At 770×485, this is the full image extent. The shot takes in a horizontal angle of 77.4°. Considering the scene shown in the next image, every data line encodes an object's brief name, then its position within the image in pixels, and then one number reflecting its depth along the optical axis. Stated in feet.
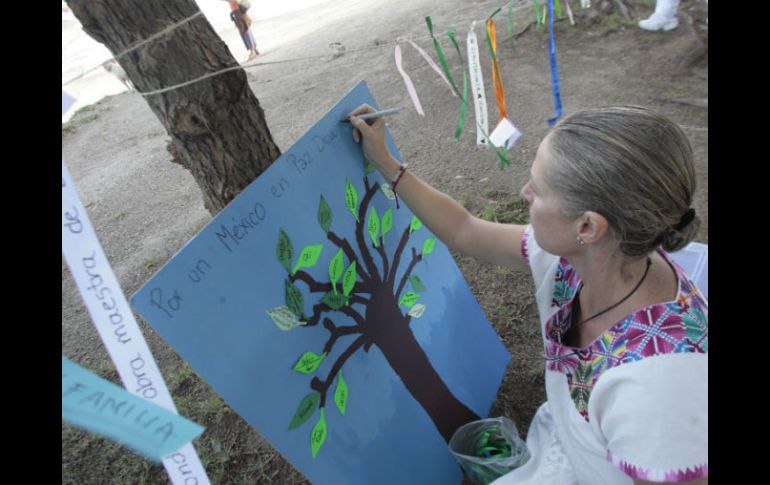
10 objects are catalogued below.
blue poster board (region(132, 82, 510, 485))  3.53
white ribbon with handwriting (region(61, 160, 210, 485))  2.51
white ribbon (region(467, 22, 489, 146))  6.05
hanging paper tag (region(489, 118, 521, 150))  6.04
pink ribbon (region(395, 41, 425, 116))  6.12
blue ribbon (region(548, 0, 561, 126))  6.56
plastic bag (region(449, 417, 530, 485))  5.22
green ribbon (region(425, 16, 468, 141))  5.87
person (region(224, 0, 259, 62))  23.34
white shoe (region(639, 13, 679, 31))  17.15
